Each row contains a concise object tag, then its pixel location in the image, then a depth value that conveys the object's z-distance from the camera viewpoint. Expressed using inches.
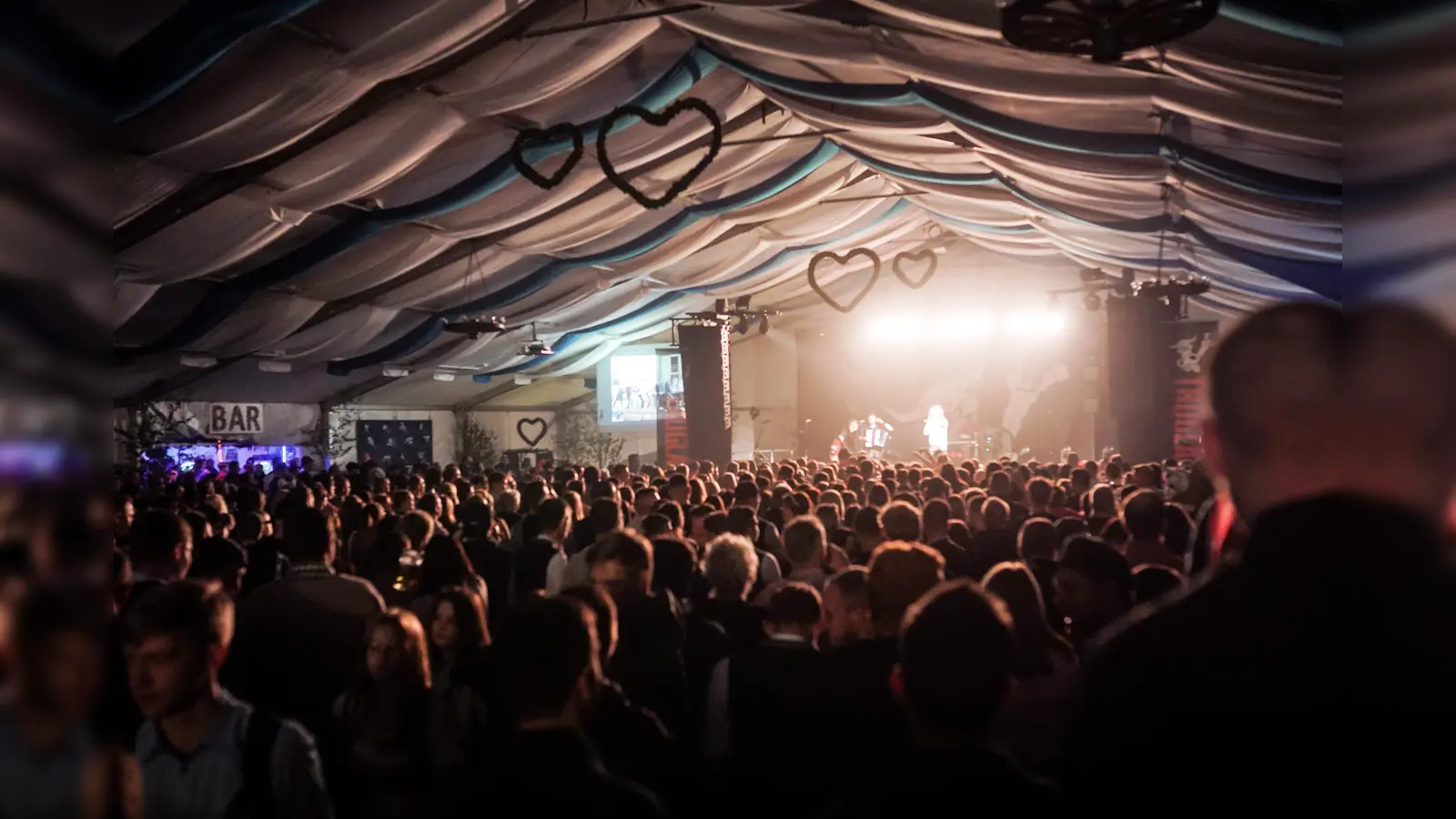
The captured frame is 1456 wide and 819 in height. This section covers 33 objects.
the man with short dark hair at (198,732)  89.3
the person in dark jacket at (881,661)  114.6
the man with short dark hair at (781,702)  115.0
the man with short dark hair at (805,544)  181.9
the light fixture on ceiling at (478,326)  479.2
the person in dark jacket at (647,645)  142.1
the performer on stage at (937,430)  876.6
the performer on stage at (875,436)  896.9
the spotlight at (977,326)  890.1
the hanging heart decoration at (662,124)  304.0
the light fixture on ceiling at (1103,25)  158.6
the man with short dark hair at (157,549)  148.3
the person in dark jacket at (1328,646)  46.4
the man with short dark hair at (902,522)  211.0
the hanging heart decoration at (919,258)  593.6
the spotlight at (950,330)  899.4
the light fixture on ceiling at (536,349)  591.8
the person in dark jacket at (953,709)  62.9
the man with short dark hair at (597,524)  207.2
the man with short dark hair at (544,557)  216.4
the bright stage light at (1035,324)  869.2
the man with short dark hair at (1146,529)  180.9
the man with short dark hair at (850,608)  129.5
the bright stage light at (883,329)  919.0
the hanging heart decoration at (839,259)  565.0
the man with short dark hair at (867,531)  216.8
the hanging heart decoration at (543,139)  331.0
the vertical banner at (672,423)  758.5
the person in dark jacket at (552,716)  76.1
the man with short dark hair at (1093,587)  128.0
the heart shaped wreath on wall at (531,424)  1006.9
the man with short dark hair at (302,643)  132.7
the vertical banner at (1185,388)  594.9
